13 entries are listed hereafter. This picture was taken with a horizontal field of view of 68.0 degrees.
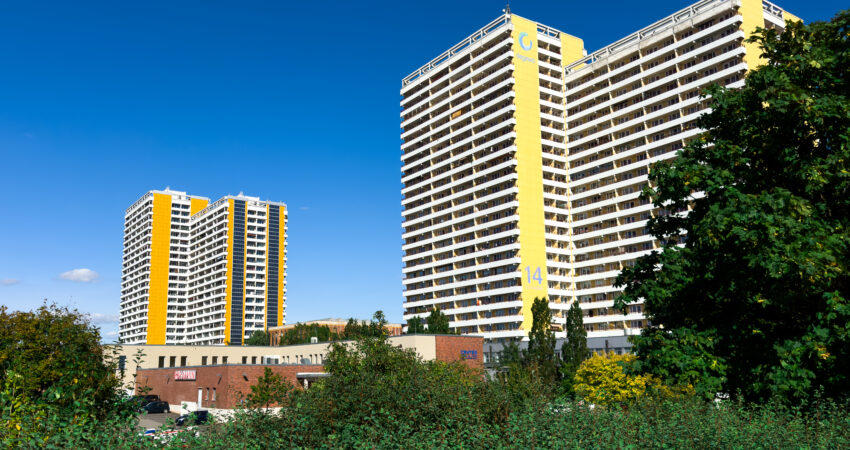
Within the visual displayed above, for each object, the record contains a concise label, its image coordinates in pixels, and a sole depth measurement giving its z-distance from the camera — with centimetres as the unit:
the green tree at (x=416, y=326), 10456
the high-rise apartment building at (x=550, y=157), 9906
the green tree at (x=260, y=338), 16025
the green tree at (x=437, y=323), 9881
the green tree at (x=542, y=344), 6851
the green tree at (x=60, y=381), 1092
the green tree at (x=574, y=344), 6750
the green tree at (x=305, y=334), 13675
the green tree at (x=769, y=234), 1842
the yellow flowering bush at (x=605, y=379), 3762
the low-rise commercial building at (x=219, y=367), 6606
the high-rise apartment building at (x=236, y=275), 18362
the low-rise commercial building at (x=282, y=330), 18225
